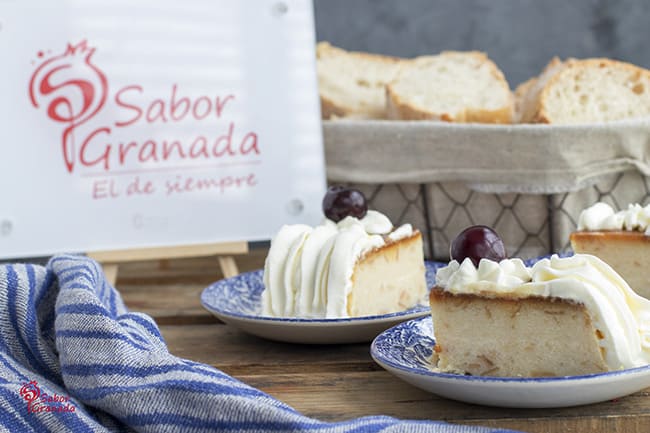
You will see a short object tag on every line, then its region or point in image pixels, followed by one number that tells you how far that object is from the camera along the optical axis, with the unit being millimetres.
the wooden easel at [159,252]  984
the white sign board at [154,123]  979
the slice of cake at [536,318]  733
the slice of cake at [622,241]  853
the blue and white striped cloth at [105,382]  709
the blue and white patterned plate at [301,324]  820
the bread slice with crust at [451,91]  1048
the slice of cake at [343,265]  848
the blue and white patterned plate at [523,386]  712
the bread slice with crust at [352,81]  1111
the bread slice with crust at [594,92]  1031
